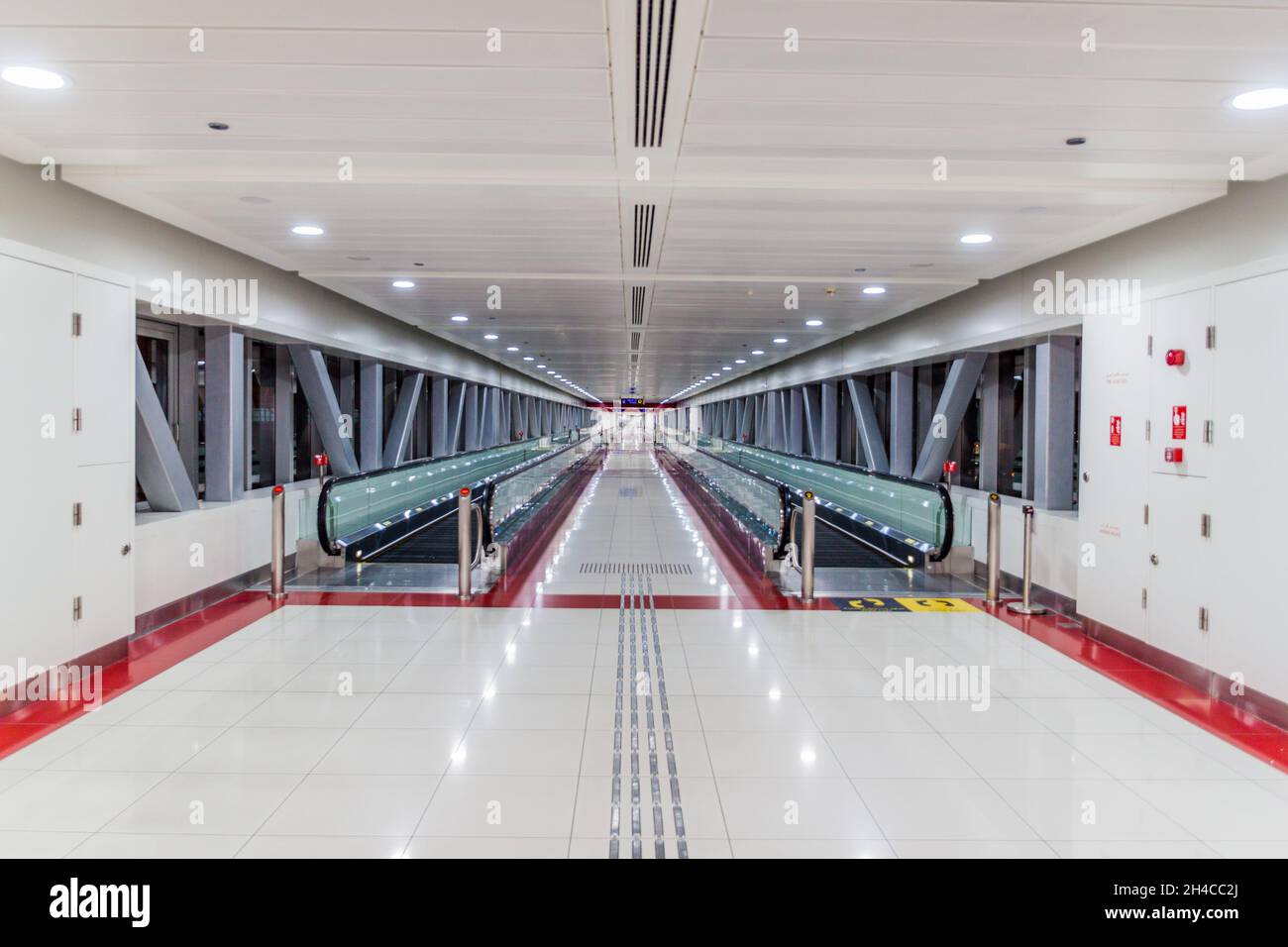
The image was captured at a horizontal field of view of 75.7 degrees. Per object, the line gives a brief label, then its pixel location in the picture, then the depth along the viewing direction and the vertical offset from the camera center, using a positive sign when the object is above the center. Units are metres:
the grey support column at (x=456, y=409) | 21.94 +0.96
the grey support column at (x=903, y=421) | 14.98 +0.48
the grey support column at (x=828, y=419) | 20.61 +0.71
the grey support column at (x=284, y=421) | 11.61 +0.33
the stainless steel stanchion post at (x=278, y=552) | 8.04 -1.07
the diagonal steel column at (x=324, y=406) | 11.48 +0.56
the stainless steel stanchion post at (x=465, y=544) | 8.01 -0.98
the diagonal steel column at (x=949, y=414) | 11.75 +0.50
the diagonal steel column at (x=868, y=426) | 16.89 +0.44
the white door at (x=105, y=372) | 5.53 +0.49
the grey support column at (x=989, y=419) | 11.97 +0.43
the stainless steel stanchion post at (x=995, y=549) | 7.97 -0.99
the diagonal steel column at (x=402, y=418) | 16.53 +0.54
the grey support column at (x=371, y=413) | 14.77 +0.57
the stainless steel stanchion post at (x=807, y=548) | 8.05 -1.00
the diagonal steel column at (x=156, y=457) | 7.22 -0.11
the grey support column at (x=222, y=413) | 8.62 +0.33
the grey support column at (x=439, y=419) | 19.77 +0.63
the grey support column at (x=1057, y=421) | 8.52 +0.29
